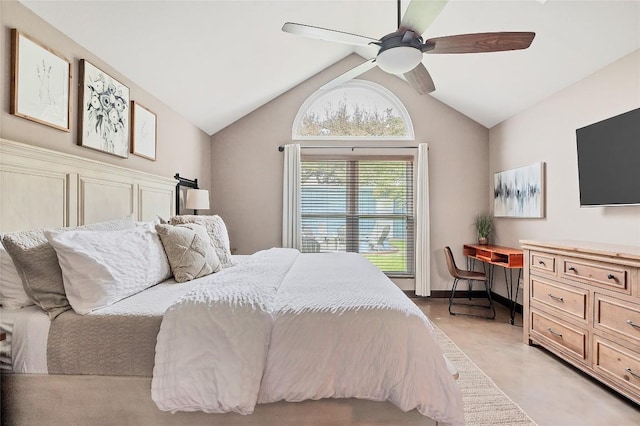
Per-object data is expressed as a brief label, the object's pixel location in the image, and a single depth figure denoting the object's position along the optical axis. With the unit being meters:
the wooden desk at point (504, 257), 3.57
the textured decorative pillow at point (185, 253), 2.07
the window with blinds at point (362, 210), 4.67
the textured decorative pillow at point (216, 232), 2.52
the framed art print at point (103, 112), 2.17
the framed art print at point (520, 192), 3.49
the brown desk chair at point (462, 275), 3.84
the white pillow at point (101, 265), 1.46
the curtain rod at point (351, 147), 4.60
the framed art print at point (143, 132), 2.75
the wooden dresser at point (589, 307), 1.97
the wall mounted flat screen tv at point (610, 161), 2.33
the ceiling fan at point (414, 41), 1.86
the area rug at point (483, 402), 1.88
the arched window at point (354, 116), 4.66
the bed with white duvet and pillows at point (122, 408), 1.37
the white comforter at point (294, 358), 1.29
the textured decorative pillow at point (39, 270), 1.41
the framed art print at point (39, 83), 1.67
